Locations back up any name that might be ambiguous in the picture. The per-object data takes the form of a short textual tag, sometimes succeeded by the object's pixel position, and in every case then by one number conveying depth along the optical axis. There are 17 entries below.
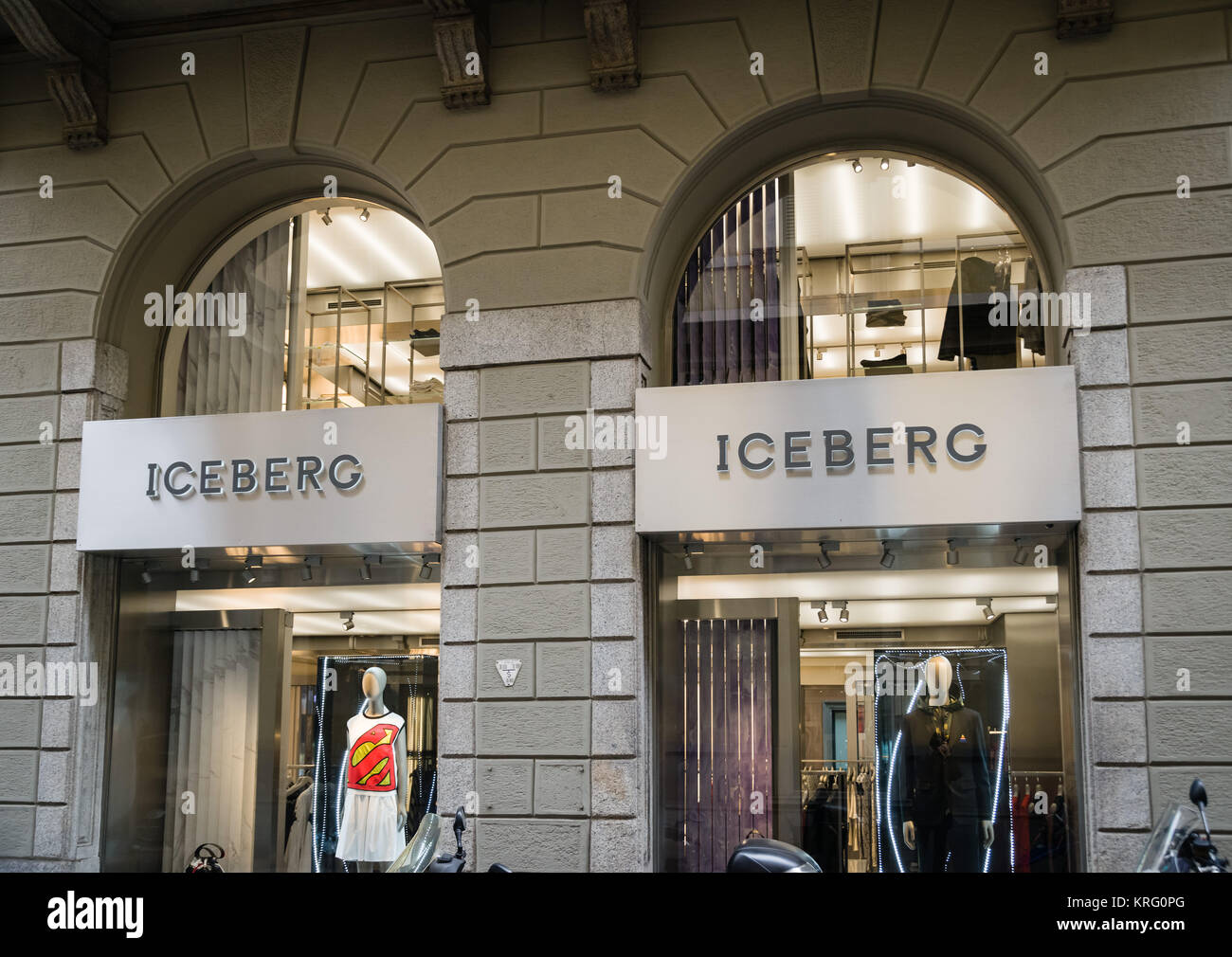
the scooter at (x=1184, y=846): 3.86
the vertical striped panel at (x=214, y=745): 10.53
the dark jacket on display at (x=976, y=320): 9.96
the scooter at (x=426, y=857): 5.56
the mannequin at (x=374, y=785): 10.09
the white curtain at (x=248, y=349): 11.38
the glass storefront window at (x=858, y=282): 9.99
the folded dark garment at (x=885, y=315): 10.09
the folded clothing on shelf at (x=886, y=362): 9.98
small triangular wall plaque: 9.57
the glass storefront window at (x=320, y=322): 10.99
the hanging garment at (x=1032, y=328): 9.88
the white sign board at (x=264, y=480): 9.95
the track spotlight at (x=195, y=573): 11.12
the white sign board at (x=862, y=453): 9.00
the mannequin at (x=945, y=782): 9.13
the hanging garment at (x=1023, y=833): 8.99
